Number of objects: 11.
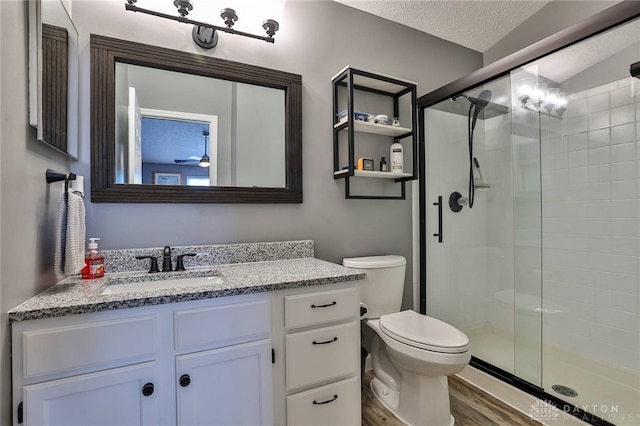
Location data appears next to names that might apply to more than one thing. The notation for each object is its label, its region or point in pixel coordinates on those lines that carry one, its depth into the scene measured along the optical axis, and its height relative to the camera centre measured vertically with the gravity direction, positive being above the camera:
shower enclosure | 1.77 -0.05
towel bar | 1.13 +0.14
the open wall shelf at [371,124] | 1.87 +0.57
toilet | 1.40 -0.66
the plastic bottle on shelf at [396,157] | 2.07 +0.38
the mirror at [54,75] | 1.01 +0.53
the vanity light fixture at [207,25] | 1.45 +0.98
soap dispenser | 1.29 -0.21
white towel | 1.14 -0.09
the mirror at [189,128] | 1.43 +0.46
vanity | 0.91 -0.47
